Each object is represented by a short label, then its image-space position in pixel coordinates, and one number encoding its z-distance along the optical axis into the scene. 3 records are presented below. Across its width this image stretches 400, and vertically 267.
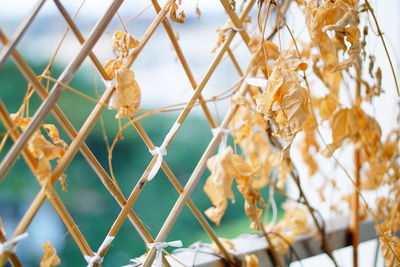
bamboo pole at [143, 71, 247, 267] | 0.63
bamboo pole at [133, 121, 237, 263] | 0.60
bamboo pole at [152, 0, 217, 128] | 0.61
